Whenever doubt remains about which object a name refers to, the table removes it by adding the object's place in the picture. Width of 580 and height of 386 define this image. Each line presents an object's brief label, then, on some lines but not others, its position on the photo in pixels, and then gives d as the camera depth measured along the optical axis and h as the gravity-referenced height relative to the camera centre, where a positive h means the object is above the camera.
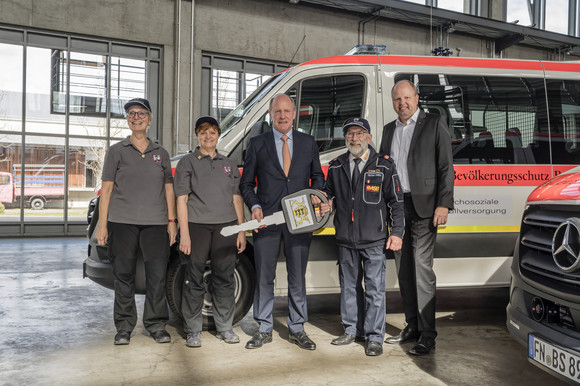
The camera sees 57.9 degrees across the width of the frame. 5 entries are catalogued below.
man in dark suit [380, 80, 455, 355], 3.74 +0.09
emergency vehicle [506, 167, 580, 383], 2.32 -0.39
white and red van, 4.31 +0.61
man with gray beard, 3.74 -0.14
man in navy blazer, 3.84 +0.07
